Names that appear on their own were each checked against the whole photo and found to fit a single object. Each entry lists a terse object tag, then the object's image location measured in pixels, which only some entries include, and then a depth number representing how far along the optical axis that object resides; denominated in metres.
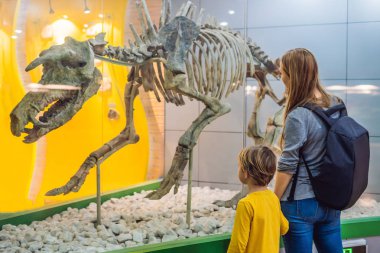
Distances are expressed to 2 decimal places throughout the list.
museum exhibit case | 3.37
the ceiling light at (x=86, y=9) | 4.12
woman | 2.39
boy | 2.27
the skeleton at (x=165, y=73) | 3.11
